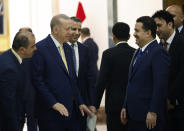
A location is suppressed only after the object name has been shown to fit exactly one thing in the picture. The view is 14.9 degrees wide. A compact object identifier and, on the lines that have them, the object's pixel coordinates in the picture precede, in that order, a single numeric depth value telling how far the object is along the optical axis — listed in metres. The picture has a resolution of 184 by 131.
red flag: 14.68
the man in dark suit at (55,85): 6.32
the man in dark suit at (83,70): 7.57
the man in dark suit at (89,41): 14.14
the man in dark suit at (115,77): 7.55
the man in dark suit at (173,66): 6.37
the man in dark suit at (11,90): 5.95
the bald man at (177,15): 7.70
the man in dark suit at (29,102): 7.63
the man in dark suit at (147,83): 5.91
